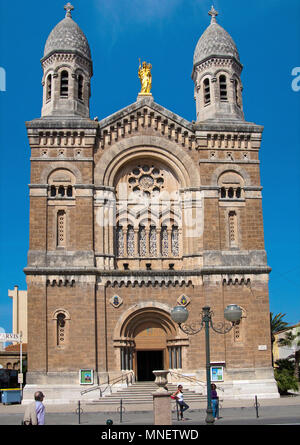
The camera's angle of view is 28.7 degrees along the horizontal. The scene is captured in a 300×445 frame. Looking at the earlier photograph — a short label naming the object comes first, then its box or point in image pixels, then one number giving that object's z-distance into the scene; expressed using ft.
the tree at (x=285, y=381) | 120.16
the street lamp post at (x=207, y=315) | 63.67
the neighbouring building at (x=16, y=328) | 189.47
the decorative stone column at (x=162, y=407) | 58.90
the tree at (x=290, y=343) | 145.30
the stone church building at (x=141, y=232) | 110.93
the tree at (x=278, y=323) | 180.24
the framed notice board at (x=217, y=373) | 110.42
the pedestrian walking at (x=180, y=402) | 77.20
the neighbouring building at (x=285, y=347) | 167.04
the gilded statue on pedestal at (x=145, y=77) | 128.42
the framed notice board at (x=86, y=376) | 107.55
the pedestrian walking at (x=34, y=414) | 42.06
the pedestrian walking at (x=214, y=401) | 74.02
